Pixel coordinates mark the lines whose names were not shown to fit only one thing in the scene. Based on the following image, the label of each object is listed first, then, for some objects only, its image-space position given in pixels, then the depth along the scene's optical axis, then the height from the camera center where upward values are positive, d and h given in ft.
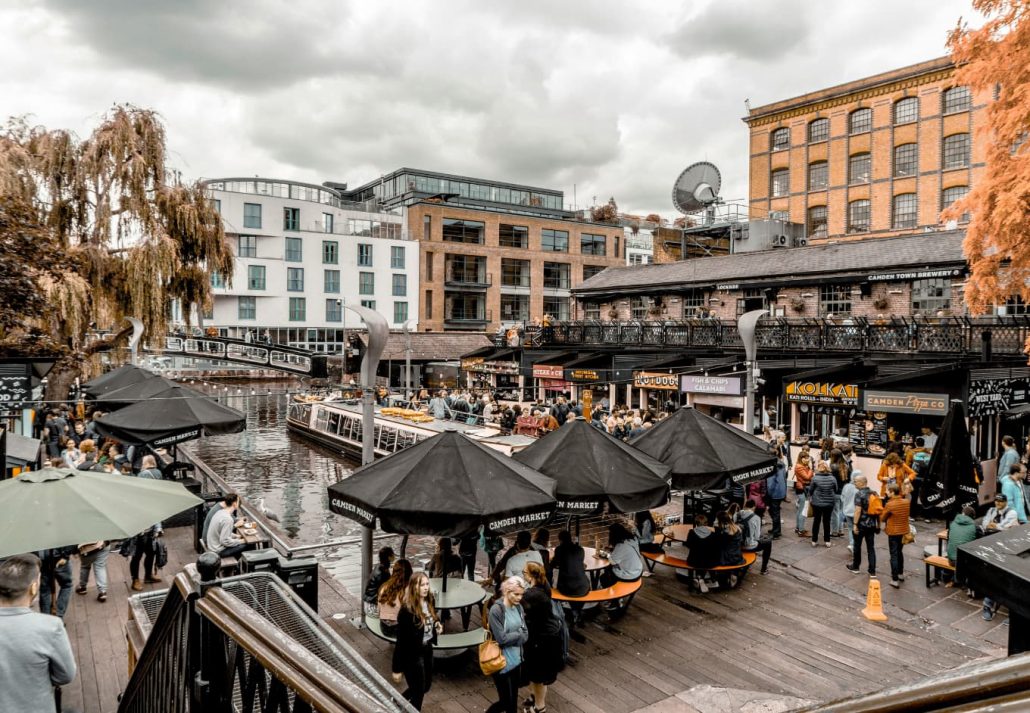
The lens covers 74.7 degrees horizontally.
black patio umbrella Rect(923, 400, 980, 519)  40.73 -8.35
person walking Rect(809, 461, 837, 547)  44.70 -10.76
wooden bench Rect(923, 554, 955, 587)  36.58 -12.56
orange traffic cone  33.53 -13.56
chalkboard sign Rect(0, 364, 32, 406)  42.80 -3.42
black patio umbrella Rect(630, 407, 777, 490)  36.09 -6.64
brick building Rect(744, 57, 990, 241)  128.36 +37.69
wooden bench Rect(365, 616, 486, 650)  27.25 -12.57
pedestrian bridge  90.78 -3.81
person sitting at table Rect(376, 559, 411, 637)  25.43 -9.63
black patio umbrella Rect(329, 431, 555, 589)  25.99 -6.47
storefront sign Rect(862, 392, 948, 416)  53.52 -5.61
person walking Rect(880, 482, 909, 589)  37.81 -10.72
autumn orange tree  39.78 +11.17
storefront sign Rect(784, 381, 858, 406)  64.28 -5.81
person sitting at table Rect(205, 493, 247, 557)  35.12 -10.54
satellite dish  124.77 +27.82
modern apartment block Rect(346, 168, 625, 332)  206.69 +25.99
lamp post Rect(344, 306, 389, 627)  31.94 -2.23
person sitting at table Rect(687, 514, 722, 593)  36.19 -11.58
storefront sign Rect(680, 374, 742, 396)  74.38 -5.74
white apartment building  187.21 +19.66
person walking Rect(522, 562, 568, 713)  23.61 -10.84
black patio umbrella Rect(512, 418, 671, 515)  31.32 -6.69
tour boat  74.56 -12.39
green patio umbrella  21.68 -6.26
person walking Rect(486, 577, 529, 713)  22.47 -9.99
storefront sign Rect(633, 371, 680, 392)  83.85 -6.11
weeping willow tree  63.46 +11.11
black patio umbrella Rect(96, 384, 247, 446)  42.75 -5.88
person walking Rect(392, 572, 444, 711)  22.91 -10.49
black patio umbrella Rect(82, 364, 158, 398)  66.17 -4.86
